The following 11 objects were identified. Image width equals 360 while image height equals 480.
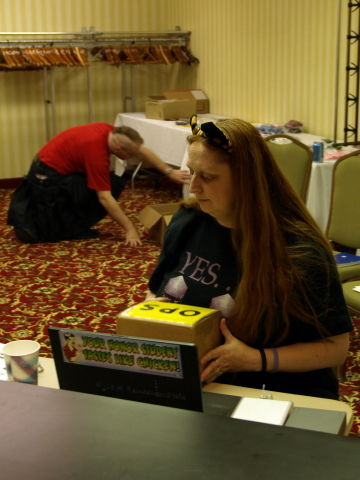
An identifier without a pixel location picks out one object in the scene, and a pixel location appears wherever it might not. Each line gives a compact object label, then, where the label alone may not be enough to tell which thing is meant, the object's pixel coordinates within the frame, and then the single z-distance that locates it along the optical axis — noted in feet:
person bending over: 18.26
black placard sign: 3.22
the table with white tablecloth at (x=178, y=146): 15.88
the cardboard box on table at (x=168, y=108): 23.77
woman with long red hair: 5.52
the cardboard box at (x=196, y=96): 24.78
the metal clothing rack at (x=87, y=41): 25.34
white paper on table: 4.19
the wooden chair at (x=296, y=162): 13.78
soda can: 16.12
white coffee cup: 5.24
